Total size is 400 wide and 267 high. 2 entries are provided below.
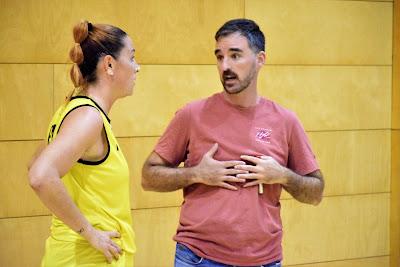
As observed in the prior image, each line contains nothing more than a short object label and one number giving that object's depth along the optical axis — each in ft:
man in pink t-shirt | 17.27
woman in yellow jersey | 16.24
